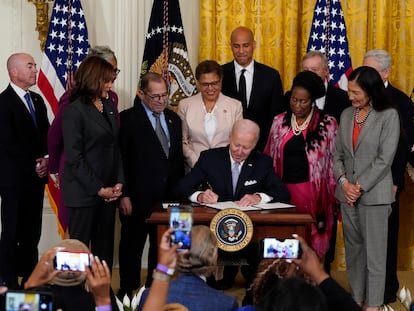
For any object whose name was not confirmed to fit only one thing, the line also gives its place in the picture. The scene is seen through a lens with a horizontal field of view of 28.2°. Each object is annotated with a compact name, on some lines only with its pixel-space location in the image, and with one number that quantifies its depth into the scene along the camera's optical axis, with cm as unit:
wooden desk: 450
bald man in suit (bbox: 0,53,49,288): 525
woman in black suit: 473
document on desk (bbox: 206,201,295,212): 462
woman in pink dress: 509
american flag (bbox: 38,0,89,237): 605
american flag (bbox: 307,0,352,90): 620
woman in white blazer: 539
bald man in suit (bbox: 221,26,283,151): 573
